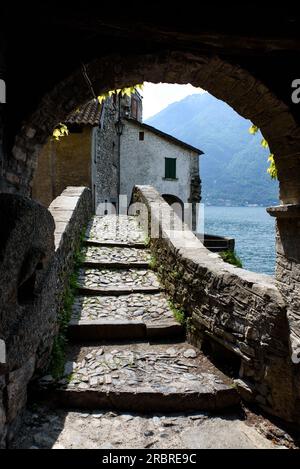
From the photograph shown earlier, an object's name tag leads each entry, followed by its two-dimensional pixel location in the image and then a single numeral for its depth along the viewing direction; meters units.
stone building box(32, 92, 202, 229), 13.60
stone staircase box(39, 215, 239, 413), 3.37
